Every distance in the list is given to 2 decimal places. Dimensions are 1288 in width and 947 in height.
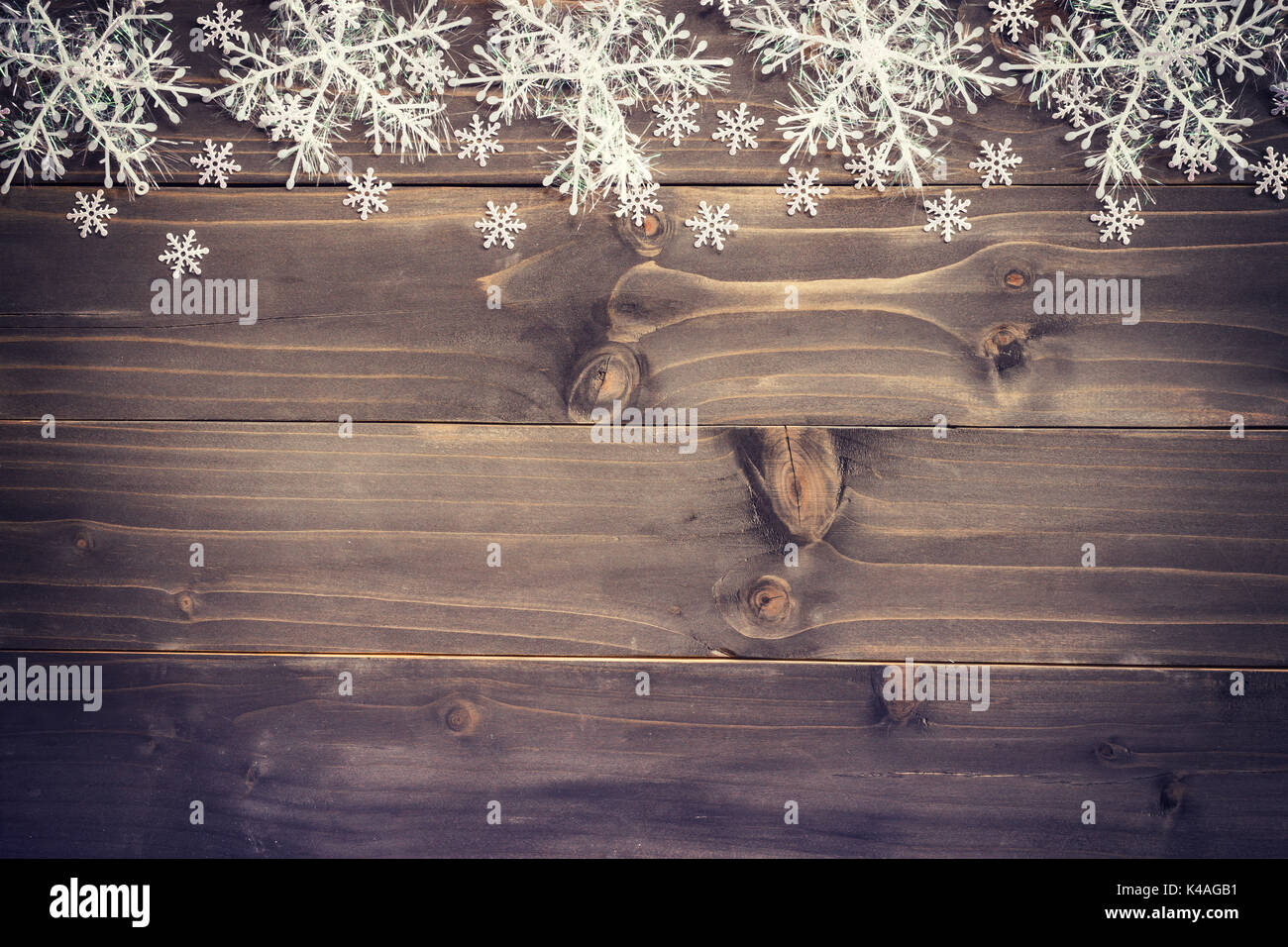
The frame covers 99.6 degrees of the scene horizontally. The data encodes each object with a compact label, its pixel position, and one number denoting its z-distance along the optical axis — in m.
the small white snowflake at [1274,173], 0.75
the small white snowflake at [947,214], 0.77
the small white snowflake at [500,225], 0.77
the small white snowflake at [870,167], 0.76
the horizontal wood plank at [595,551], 0.77
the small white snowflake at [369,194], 0.77
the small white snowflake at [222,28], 0.76
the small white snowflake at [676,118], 0.76
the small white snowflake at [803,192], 0.76
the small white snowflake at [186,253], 0.78
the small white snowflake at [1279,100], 0.74
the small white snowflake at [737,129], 0.76
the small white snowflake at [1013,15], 0.75
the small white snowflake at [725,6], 0.75
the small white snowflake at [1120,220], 0.76
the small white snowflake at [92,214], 0.78
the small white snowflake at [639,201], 0.77
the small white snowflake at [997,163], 0.76
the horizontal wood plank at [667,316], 0.76
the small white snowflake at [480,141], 0.77
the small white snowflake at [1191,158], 0.75
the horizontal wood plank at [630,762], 0.78
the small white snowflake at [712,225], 0.77
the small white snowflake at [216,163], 0.77
